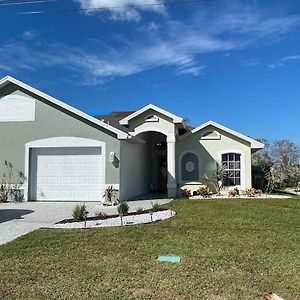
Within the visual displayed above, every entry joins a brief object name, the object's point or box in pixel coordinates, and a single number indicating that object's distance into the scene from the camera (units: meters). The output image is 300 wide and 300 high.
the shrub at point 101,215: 11.06
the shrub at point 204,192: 19.08
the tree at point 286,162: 30.68
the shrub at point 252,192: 18.81
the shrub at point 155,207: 12.51
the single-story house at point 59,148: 15.90
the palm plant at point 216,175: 19.86
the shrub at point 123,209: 11.19
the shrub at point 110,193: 15.32
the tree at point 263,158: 32.07
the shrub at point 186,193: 19.50
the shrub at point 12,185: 16.30
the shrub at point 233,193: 19.07
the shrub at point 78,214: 10.59
